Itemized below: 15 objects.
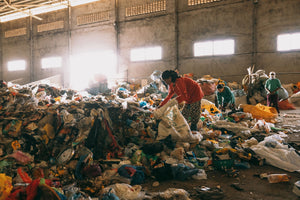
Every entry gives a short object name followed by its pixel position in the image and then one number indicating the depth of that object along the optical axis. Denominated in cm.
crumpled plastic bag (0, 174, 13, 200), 198
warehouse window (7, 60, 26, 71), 1491
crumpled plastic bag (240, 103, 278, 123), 598
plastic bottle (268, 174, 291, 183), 252
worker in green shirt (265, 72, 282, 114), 678
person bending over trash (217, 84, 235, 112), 637
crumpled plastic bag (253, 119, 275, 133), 471
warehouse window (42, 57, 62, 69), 1363
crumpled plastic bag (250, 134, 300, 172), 289
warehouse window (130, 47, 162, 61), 1109
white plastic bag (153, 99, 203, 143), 341
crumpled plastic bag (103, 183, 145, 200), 225
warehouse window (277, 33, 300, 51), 884
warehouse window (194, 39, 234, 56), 978
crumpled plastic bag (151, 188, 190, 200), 225
